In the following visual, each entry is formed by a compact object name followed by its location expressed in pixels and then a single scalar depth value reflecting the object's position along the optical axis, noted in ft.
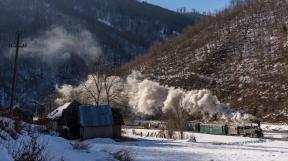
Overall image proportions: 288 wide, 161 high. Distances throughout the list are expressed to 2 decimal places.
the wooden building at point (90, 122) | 147.64
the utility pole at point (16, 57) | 156.75
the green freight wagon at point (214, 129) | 184.92
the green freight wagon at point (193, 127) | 200.99
